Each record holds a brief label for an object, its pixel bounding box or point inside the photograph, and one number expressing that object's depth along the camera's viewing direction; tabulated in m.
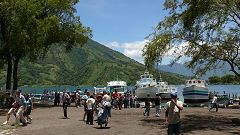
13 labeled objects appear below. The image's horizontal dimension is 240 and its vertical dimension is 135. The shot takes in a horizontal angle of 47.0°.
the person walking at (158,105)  20.30
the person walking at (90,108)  15.89
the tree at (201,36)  16.15
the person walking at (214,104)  24.90
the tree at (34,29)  24.73
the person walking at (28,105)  16.36
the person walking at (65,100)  18.33
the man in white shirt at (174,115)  10.09
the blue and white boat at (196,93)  35.53
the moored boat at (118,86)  41.23
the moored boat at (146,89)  38.25
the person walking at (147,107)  20.73
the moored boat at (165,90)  38.73
